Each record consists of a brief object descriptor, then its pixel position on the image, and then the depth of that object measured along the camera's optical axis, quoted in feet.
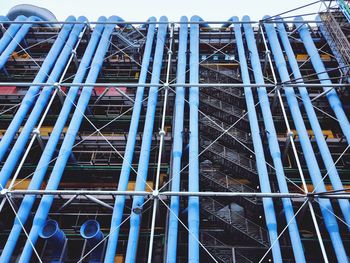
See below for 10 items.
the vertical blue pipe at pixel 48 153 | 44.75
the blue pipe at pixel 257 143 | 44.20
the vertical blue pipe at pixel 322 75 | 56.80
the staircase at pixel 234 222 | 46.60
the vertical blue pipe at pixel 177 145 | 43.74
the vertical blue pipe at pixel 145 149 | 44.00
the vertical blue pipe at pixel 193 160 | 43.75
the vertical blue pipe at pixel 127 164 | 44.01
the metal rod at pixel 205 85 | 60.29
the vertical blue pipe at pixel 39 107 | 51.80
